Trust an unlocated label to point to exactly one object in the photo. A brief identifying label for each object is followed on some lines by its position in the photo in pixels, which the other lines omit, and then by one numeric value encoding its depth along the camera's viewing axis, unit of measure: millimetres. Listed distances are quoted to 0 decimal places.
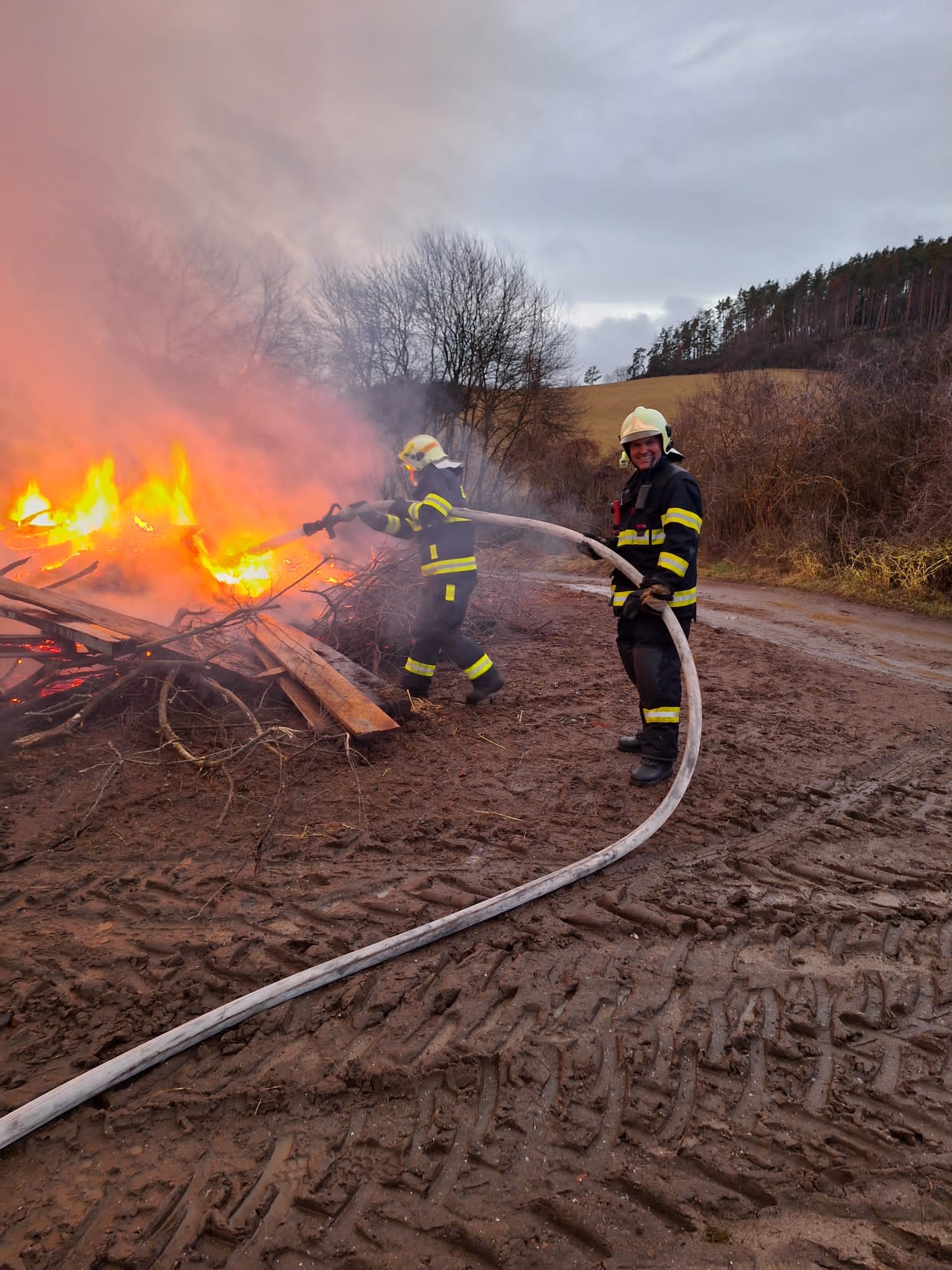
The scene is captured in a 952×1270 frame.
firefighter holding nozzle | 4711
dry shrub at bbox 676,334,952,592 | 10039
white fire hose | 1715
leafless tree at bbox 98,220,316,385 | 10078
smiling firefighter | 3627
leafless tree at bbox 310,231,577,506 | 19688
